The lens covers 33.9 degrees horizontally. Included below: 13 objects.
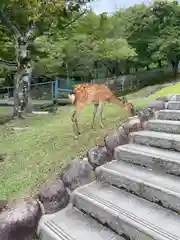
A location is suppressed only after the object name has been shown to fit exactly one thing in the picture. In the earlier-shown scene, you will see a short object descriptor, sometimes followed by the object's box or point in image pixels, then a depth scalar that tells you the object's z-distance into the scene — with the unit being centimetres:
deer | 473
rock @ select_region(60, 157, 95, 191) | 321
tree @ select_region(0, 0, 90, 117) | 857
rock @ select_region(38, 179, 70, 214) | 304
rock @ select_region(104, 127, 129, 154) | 360
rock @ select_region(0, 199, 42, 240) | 279
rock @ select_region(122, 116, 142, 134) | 387
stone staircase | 243
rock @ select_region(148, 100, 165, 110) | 428
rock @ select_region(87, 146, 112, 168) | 342
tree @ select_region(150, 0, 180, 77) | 1959
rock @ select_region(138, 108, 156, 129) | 405
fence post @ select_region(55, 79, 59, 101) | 1267
